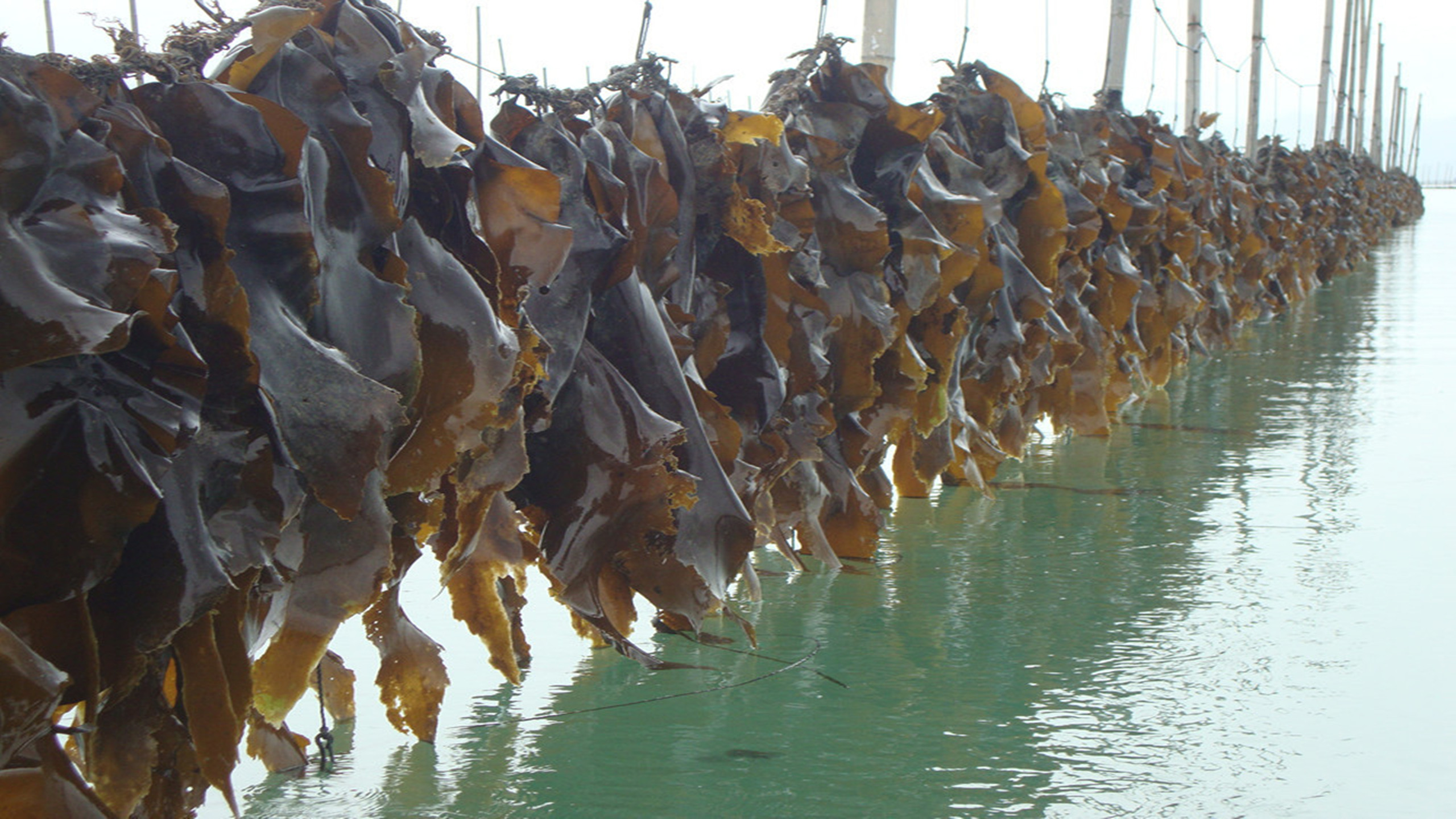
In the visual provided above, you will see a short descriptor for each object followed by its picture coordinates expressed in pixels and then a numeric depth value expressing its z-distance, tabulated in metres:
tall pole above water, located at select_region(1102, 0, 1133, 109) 9.13
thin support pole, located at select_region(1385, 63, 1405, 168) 60.47
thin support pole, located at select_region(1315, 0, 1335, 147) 27.31
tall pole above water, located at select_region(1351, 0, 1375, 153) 39.09
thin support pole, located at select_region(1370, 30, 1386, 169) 49.69
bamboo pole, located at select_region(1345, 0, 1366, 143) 36.25
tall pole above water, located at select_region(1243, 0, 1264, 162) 19.83
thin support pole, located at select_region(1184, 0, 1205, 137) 14.14
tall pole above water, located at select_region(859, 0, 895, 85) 4.45
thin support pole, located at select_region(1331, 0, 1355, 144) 32.47
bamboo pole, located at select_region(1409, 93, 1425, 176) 79.56
